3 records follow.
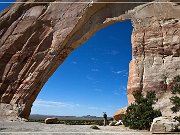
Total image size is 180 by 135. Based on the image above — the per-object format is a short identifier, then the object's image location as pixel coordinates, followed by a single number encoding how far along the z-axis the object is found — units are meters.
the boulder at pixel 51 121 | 13.25
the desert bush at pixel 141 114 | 9.09
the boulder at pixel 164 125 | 7.31
